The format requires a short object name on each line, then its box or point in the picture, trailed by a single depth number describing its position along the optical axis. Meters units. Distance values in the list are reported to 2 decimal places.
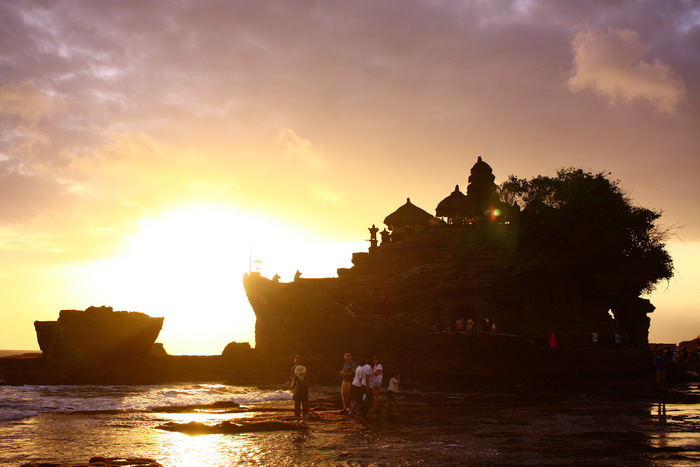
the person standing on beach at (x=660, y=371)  30.25
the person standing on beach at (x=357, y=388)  18.80
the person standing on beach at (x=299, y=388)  18.23
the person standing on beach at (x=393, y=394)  19.39
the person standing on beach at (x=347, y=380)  19.41
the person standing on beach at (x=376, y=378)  19.30
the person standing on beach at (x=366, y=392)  18.61
